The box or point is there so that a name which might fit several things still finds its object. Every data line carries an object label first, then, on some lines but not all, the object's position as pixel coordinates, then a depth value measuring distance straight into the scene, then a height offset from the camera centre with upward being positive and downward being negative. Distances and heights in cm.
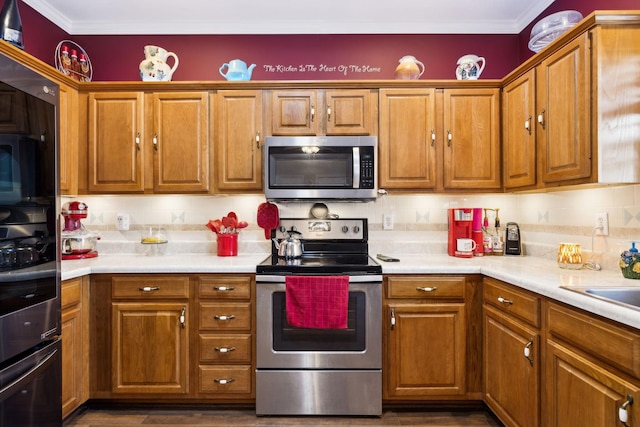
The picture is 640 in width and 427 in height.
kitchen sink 150 -33
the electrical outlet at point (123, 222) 276 -6
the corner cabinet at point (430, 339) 214 -73
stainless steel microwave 239 +30
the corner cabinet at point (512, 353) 162 -69
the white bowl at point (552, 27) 198 +102
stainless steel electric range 212 -80
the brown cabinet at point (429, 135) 247 +53
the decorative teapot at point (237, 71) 252 +99
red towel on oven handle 207 -51
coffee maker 252 -13
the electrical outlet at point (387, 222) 276 -6
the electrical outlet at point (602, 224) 194 -6
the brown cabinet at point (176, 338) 215 -72
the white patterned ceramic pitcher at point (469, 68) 251 +99
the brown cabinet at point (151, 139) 248 +51
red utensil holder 259 -21
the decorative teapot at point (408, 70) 252 +99
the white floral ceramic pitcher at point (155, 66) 251 +101
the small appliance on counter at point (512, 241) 257 -20
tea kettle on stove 246 -23
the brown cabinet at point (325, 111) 247 +69
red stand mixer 246 -14
